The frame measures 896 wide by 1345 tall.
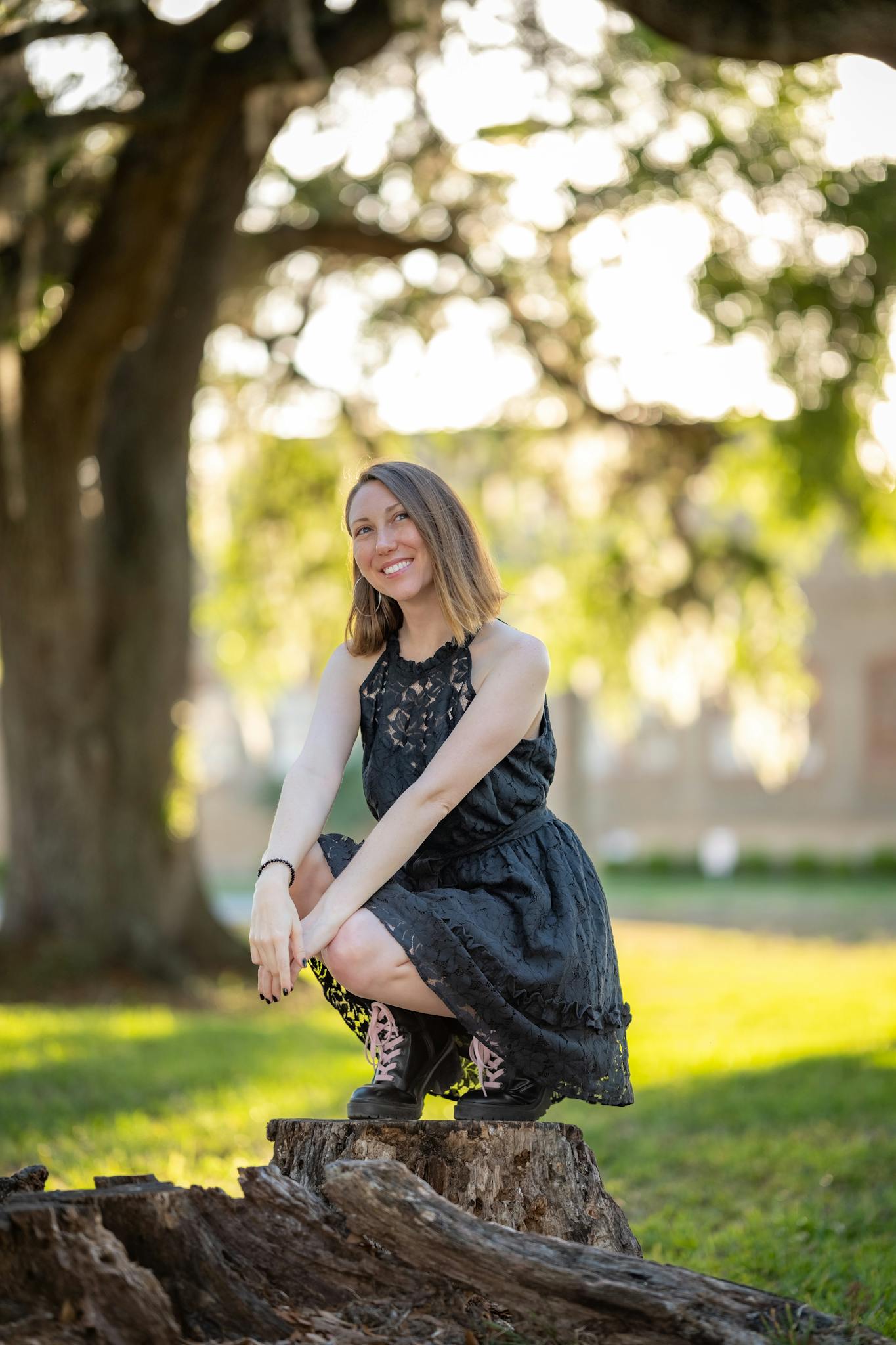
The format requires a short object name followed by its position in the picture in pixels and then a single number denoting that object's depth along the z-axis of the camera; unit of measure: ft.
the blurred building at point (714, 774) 84.84
